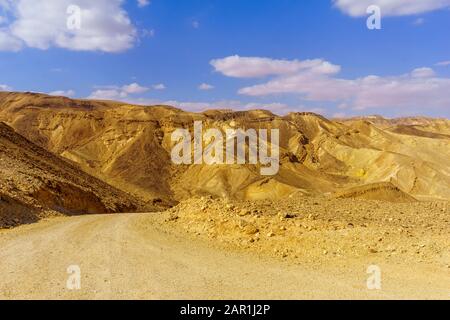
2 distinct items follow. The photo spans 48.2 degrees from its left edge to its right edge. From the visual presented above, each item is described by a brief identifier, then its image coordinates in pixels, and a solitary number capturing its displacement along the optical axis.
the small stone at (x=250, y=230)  11.88
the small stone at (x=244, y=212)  13.14
